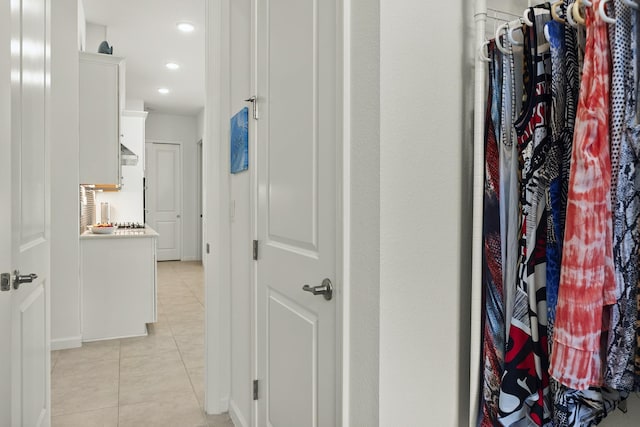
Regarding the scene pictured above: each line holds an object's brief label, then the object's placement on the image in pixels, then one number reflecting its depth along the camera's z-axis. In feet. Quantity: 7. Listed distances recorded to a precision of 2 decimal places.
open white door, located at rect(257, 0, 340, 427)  4.27
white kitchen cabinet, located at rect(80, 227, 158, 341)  12.60
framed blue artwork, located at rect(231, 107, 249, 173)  6.71
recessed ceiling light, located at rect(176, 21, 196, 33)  15.29
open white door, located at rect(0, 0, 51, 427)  4.69
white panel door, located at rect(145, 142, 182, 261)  29.17
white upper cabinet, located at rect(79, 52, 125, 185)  13.01
